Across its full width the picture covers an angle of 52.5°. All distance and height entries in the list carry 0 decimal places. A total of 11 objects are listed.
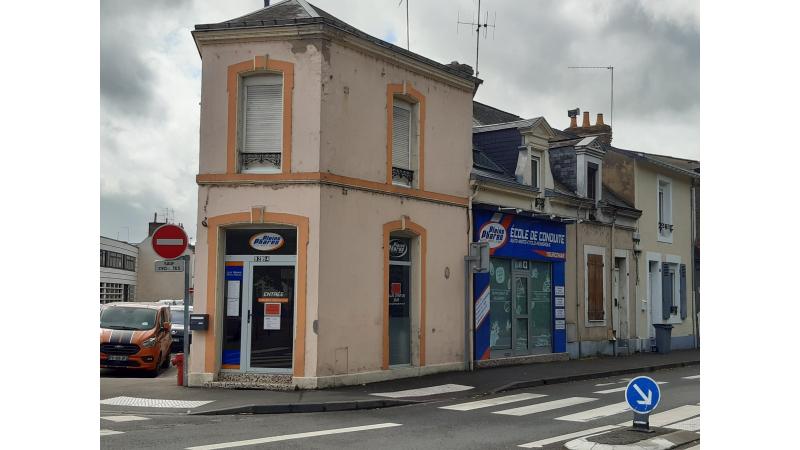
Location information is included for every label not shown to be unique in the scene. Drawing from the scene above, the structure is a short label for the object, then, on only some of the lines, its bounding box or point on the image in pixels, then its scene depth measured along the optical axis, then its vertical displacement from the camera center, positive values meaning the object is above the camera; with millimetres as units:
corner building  14570 +1302
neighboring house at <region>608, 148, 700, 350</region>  26156 +1129
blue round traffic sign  9344 -1365
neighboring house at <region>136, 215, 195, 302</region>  61750 -476
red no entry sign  13766 +575
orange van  17016 -1312
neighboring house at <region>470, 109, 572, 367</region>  18953 +725
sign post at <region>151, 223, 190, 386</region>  13766 +493
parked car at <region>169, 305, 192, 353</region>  22322 -1628
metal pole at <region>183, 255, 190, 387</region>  13938 -860
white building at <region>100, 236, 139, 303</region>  51375 +306
